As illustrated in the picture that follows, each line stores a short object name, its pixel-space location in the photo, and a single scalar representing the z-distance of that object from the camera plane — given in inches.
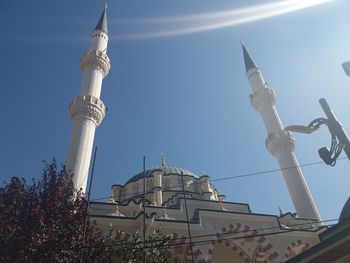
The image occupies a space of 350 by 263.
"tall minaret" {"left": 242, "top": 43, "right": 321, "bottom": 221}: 882.3
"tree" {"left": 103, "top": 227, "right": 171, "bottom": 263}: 494.3
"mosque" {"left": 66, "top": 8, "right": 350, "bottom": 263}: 653.9
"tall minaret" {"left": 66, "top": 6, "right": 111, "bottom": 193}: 749.3
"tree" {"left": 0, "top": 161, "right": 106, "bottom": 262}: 446.9
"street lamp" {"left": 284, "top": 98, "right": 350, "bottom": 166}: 293.1
